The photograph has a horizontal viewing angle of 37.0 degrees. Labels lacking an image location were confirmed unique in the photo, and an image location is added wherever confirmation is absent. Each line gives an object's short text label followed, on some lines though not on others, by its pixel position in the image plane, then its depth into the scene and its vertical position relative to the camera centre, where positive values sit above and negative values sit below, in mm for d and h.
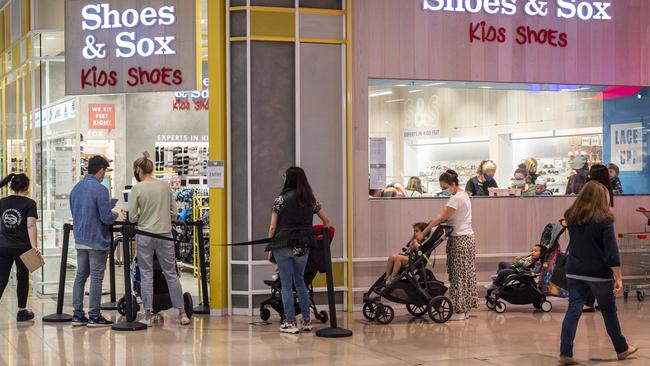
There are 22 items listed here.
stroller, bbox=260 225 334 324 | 9727 -1071
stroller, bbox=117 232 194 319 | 10258 -1139
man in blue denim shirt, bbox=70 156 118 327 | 9922 -442
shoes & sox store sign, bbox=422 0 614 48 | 11531 +2051
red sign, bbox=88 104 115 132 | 14906 +1086
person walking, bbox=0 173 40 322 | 10648 -502
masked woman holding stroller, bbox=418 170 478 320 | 10289 -687
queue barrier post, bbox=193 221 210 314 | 10633 -1065
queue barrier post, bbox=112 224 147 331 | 9711 -1129
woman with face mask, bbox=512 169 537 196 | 11992 -37
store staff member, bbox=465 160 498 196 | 11805 +17
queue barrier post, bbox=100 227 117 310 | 11016 -1227
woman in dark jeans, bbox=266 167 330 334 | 9234 -428
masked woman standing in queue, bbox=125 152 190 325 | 9945 -435
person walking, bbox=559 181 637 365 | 7629 -632
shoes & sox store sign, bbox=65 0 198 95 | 11000 +1592
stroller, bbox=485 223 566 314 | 10742 -1145
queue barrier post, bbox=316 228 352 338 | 9219 -1175
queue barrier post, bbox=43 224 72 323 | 10414 -1136
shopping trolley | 12203 -988
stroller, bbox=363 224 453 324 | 10023 -1118
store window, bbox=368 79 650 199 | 11453 +594
